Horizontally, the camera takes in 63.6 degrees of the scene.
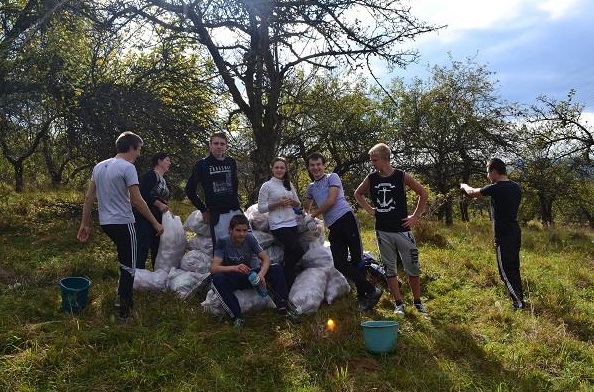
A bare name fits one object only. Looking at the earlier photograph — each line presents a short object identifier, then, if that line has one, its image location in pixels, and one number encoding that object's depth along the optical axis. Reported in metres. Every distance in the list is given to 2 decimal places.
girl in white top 5.48
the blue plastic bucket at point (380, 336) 3.90
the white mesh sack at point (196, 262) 5.84
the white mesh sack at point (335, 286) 5.42
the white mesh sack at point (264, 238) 5.94
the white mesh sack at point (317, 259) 5.75
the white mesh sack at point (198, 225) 6.26
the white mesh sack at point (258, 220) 6.27
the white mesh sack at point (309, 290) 5.04
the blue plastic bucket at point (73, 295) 4.77
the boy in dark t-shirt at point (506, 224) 5.33
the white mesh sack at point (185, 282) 5.41
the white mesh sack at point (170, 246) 5.98
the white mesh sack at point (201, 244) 6.15
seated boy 4.75
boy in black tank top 4.96
